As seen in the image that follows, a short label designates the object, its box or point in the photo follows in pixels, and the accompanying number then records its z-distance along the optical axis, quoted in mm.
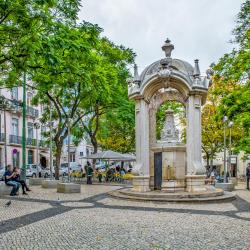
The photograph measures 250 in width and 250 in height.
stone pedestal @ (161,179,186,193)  12131
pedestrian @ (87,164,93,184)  20203
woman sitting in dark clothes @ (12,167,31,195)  12557
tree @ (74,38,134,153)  20356
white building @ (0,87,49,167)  31880
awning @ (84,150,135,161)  21499
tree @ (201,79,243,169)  27856
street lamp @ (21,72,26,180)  16559
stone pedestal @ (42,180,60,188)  15880
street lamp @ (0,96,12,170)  20059
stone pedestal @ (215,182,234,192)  15571
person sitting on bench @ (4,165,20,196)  12192
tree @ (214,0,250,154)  14595
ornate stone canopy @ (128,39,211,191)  12125
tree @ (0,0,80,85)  8952
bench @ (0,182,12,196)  12654
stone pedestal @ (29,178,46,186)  18434
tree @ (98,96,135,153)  22804
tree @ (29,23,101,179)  9172
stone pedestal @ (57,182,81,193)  13416
